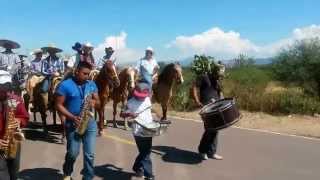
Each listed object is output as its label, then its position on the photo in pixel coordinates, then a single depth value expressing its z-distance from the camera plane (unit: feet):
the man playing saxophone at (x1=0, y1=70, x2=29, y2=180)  12.53
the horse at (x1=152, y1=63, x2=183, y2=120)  31.46
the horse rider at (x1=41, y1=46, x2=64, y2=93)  26.28
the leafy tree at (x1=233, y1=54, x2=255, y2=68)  87.53
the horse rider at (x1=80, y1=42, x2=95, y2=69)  25.29
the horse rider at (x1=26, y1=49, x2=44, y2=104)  27.62
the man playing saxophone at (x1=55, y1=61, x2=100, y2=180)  15.47
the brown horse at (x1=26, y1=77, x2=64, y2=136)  25.74
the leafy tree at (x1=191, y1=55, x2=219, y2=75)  43.28
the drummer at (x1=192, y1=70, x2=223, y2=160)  21.12
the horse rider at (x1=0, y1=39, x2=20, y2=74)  31.91
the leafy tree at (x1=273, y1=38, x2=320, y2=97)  44.72
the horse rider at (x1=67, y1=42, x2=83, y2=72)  25.74
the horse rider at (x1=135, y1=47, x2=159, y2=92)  32.03
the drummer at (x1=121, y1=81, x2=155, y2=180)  17.05
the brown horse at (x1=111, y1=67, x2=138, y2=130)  30.41
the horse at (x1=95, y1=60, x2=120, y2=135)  26.38
